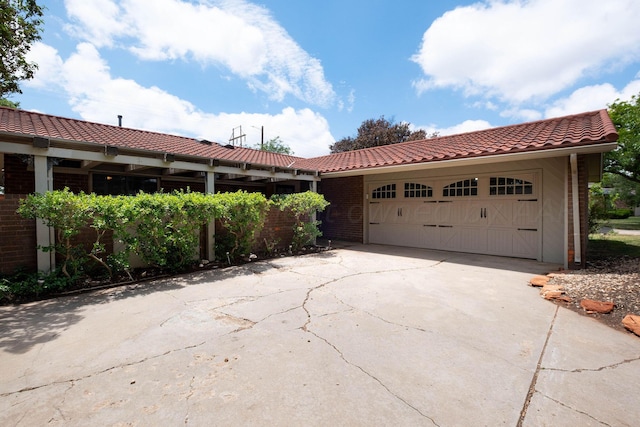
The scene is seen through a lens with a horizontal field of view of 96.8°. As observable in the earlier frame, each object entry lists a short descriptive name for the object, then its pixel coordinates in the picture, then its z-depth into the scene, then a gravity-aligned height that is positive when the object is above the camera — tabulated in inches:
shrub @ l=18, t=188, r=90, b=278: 181.8 +0.7
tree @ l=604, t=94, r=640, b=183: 630.2 +149.2
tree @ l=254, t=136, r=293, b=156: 1520.7 +359.8
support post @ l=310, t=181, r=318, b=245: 381.7 +31.8
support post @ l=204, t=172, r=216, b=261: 283.7 -26.7
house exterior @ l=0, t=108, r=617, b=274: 233.8 +43.6
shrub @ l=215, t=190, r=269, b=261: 266.6 -4.5
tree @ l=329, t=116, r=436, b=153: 941.2 +257.6
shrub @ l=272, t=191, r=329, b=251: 342.0 +2.9
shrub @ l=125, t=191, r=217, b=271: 215.7 -9.1
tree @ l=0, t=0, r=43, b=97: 200.2 +154.1
